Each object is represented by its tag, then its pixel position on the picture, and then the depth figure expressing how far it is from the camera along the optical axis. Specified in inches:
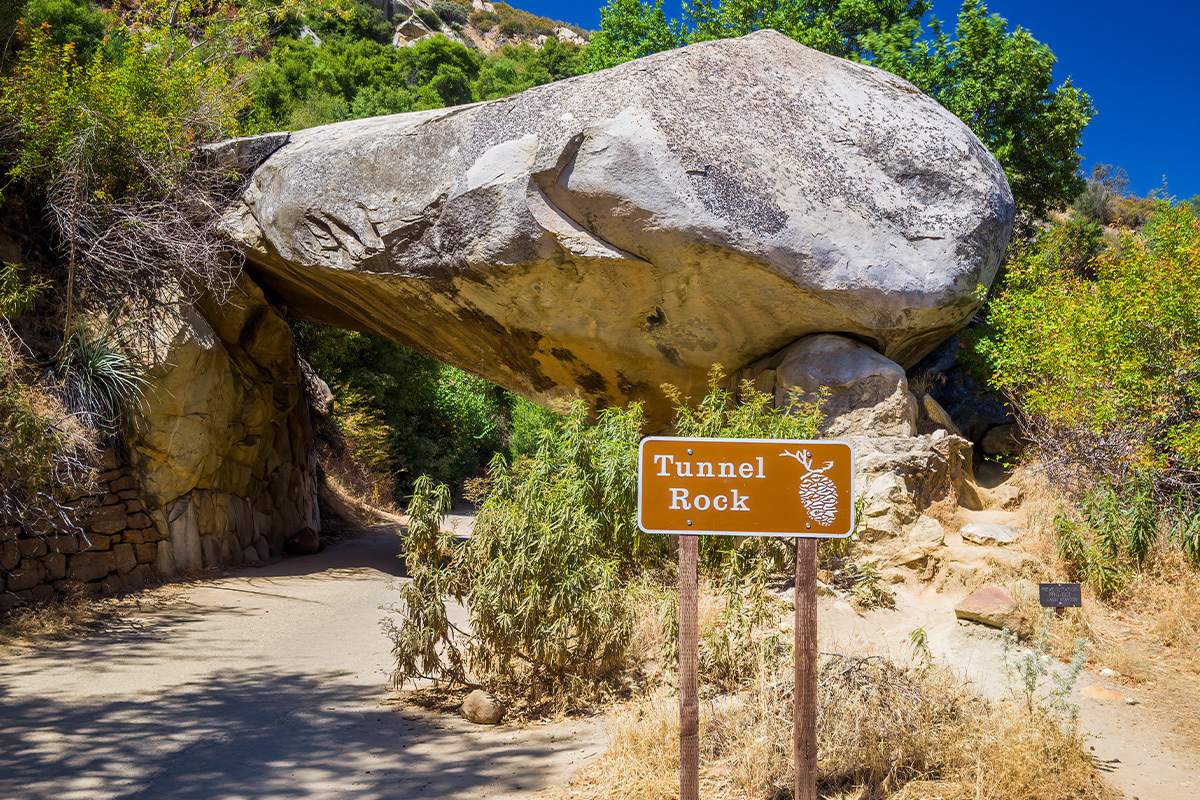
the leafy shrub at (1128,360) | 261.0
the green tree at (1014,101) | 480.7
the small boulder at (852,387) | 293.3
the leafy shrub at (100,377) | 300.5
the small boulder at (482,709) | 181.0
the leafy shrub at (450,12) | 2139.5
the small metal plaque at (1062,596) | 197.8
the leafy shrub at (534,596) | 183.0
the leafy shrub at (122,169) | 316.8
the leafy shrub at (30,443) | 263.0
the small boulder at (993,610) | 210.2
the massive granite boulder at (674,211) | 285.6
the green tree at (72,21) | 589.9
